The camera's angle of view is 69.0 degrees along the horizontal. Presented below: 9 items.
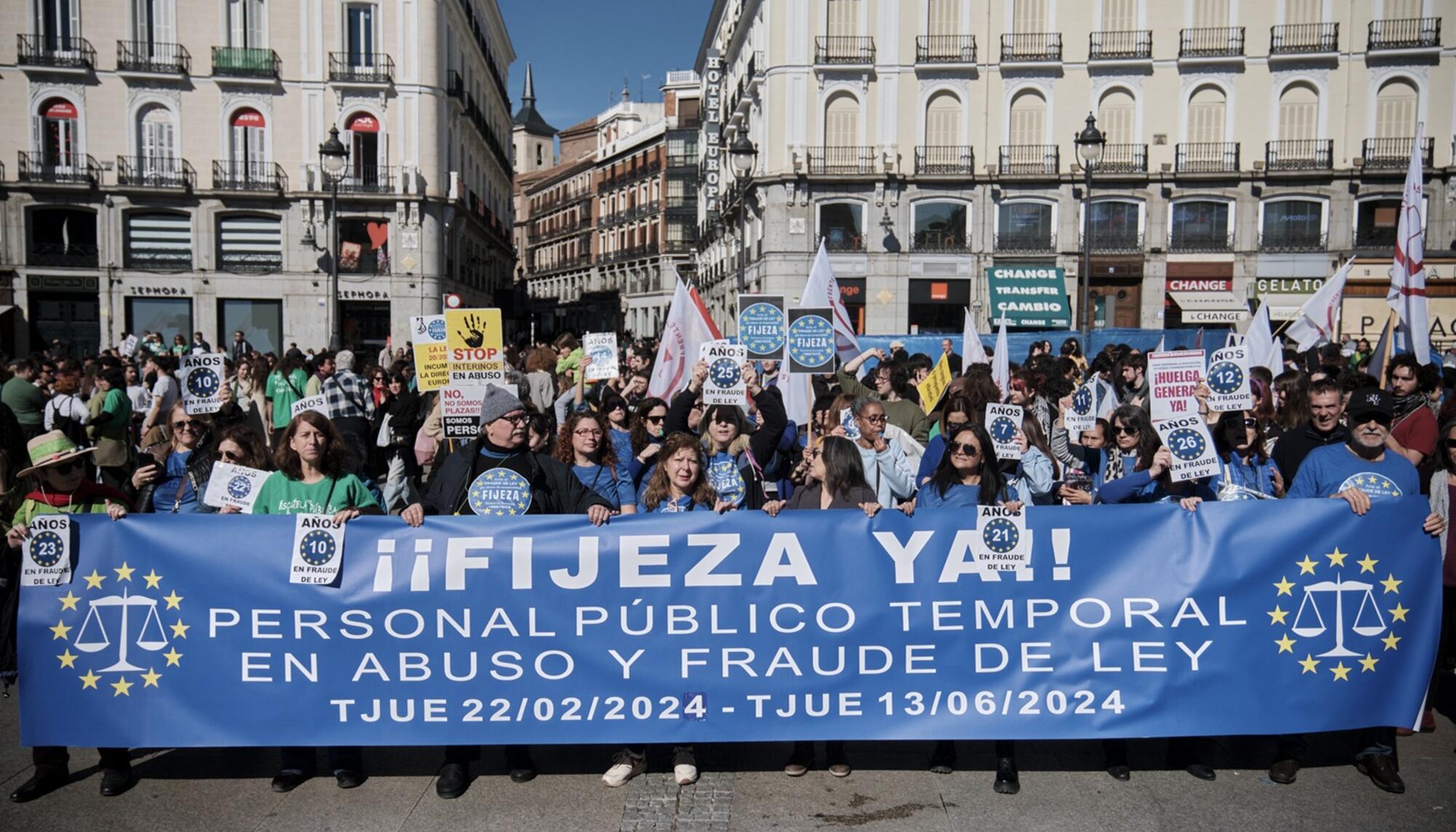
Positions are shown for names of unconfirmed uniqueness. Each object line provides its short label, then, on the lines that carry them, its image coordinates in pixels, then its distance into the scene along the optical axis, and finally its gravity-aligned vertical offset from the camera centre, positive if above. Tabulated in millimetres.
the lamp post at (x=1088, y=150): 18422 +3836
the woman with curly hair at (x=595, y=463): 5895 -538
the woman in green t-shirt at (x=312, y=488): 5027 -587
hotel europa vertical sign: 49750 +11706
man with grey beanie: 5250 -566
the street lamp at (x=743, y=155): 17859 +3623
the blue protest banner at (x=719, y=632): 4938 -1238
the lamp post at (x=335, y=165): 21297 +4218
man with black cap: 5094 -532
